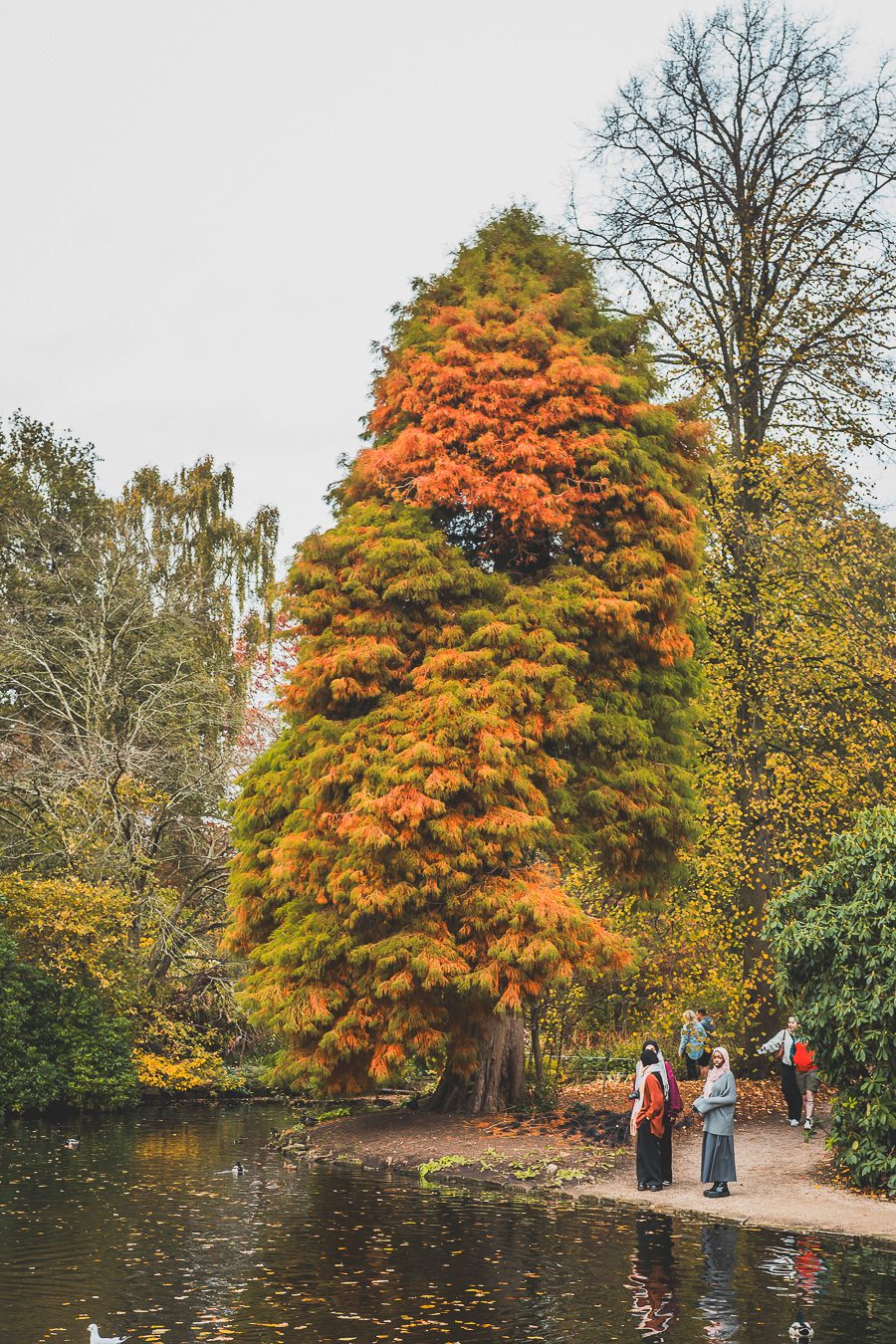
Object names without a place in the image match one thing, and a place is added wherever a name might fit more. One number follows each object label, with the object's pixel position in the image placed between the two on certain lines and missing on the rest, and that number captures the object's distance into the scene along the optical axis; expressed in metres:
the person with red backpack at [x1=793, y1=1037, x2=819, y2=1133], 17.56
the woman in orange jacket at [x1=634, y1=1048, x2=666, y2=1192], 13.95
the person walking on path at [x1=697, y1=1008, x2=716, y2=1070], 21.80
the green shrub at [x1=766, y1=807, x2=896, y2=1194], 12.85
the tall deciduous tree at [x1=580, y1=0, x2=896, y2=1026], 22.02
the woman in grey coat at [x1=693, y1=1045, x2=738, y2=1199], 13.67
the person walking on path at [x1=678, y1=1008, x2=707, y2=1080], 20.65
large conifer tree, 16.45
